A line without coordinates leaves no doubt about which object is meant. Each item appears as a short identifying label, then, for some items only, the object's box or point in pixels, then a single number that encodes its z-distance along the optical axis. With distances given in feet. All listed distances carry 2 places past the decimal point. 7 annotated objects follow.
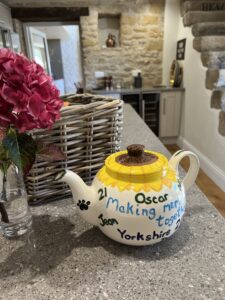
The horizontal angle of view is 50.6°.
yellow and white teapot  1.56
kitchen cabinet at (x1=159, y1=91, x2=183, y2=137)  11.20
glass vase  1.86
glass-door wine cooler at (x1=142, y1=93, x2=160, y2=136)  11.23
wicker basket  2.09
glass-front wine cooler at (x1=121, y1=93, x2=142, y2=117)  11.23
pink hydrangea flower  1.38
